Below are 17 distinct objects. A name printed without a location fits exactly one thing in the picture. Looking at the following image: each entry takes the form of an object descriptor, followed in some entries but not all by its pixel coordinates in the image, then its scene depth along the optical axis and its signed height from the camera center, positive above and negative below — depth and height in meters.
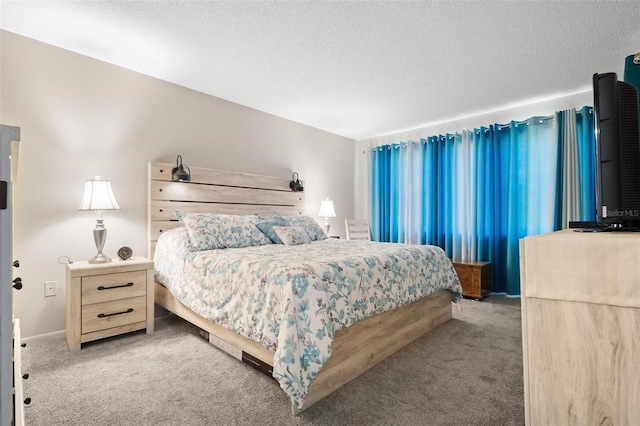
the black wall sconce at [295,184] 4.48 +0.48
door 0.73 -0.12
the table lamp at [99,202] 2.58 +0.14
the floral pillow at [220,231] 2.76 -0.11
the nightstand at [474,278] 3.84 -0.73
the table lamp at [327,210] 4.78 +0.13
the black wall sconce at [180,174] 3.21 +0.45
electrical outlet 2.63 -0.56
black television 1.02 +0.21
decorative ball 2.73 -0.28
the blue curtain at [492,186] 3.68 +0.41
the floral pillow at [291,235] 3.18 -0.16
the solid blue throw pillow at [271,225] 3.28 -0.06
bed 1.66 -0.49
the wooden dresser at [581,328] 0.70 -0.26
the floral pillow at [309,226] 3.64 -0.08
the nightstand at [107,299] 2.35 -0.62
